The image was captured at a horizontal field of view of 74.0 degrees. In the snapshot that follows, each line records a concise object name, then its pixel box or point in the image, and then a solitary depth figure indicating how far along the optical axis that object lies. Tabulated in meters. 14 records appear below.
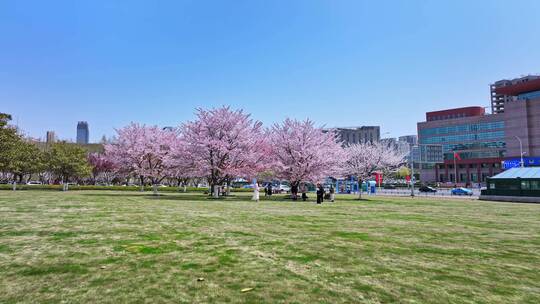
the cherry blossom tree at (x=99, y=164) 78.44
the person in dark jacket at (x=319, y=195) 31.47
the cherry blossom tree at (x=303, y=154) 39.22
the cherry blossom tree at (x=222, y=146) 39.36
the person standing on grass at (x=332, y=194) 34.90
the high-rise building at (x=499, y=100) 176.76
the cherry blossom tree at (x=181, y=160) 40.44
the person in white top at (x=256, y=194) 34.62
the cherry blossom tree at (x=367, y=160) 48.03
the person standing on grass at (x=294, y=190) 39.16
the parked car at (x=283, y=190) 66.51
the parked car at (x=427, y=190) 74.81
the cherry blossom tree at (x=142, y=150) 49.88
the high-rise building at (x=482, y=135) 112.56
